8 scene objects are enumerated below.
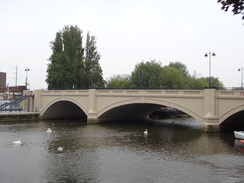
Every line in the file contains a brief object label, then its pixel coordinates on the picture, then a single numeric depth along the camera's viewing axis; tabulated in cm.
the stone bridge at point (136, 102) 2414
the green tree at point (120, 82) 5653
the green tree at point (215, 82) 7985
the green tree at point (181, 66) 8012
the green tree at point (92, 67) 4838
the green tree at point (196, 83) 6790
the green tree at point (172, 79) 5806
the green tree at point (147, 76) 5188
